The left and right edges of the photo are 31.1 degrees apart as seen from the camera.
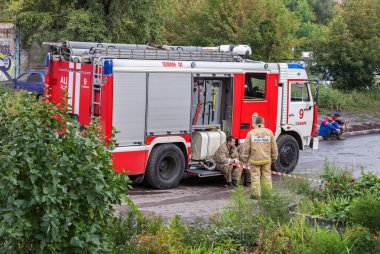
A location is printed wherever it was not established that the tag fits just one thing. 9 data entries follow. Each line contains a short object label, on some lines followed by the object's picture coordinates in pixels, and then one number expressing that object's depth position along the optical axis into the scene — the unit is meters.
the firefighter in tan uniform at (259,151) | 13.21
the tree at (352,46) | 33.91
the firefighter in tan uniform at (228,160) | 14.80
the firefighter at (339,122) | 24.28
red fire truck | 13.44
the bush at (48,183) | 5.51
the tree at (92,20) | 26.64
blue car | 28.47
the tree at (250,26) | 28.66
